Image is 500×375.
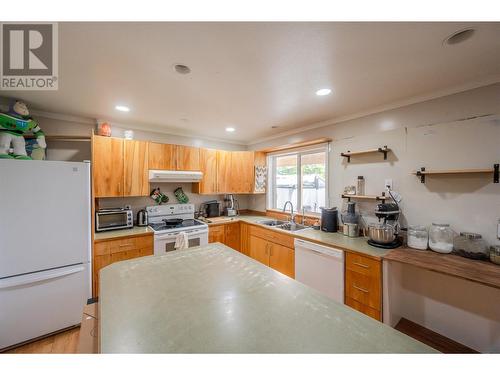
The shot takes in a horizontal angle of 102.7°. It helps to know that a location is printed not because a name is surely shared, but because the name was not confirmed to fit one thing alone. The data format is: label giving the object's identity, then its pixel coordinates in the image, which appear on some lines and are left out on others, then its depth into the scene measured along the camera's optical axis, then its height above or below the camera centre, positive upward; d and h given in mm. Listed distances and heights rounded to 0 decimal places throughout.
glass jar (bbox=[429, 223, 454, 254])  1782 -466
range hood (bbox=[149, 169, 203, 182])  2868 +196
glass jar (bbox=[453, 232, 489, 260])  1653 -502
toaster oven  2554 -398
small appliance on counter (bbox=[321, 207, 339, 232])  2600 -419
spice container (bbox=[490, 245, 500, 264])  1546 -523
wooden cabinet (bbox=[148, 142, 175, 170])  2898 +486
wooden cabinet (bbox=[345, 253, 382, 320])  1811 -917
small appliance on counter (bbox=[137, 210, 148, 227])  2926 -434
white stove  2668 -548
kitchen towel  2586 -683
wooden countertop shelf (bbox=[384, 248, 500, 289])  1336 -595
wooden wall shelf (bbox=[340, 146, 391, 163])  2203 +421
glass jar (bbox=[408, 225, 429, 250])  1903 -481
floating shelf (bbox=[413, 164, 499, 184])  1594 +136
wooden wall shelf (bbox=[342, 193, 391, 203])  2192 -104
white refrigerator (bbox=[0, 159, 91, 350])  1701 -528
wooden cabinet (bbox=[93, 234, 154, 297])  2256 -737
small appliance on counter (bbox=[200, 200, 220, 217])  3692 -382
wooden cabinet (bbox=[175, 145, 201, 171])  3133 +493
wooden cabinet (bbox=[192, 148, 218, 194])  3393 +265
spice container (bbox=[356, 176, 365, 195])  2432 +33
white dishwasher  2082 -894
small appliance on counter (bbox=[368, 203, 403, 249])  1986 -420
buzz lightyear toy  1954 +620
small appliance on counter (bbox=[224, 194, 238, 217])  3904 -332
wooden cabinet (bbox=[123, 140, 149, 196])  2697 +292
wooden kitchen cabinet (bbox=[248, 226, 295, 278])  2633 -880
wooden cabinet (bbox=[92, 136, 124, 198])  2475 +292
